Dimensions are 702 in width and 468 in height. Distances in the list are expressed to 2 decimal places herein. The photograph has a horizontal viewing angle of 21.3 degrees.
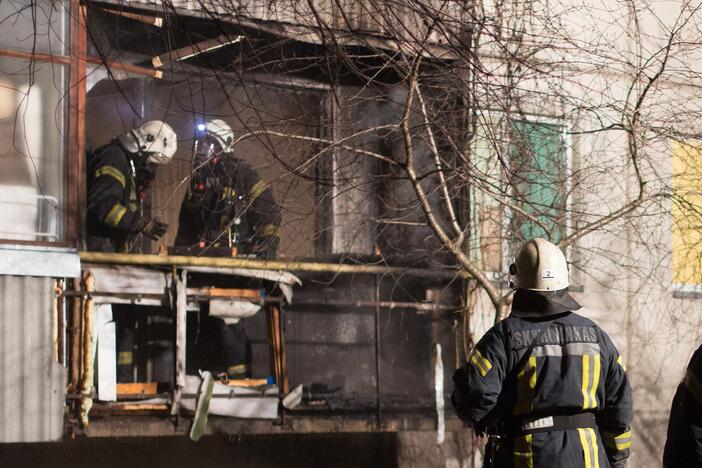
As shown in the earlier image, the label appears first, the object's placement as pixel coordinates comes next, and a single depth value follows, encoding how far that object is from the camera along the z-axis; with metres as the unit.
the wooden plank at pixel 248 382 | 16.43
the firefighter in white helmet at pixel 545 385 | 8.97
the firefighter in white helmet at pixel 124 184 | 15.98
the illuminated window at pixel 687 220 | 15.78
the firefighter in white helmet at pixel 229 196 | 16.37
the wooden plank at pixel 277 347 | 16.66
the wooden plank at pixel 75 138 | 15.59
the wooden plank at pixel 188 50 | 15.85
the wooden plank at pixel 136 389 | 15.57
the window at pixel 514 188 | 13.50
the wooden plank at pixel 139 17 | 16.20
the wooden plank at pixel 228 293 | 16.12
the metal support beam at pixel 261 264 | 15.48
